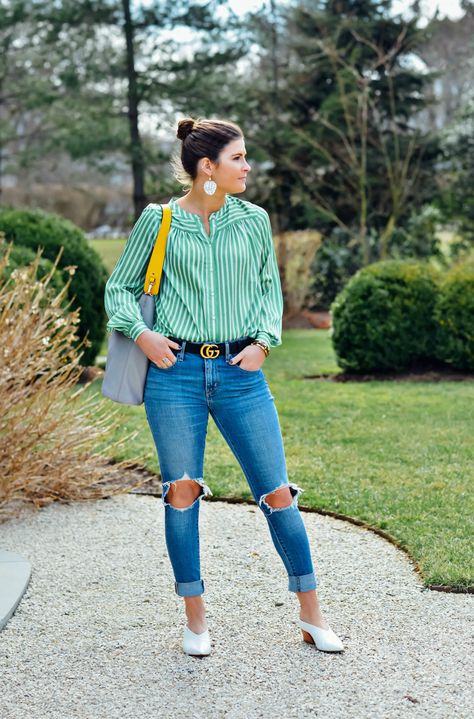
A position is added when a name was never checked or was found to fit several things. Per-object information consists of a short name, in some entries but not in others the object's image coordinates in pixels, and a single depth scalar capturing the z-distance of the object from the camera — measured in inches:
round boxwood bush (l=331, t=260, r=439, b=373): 387.2
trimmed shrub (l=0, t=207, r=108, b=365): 382.0
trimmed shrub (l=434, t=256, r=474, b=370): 381.4
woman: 126.4
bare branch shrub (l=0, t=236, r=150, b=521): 198.2
